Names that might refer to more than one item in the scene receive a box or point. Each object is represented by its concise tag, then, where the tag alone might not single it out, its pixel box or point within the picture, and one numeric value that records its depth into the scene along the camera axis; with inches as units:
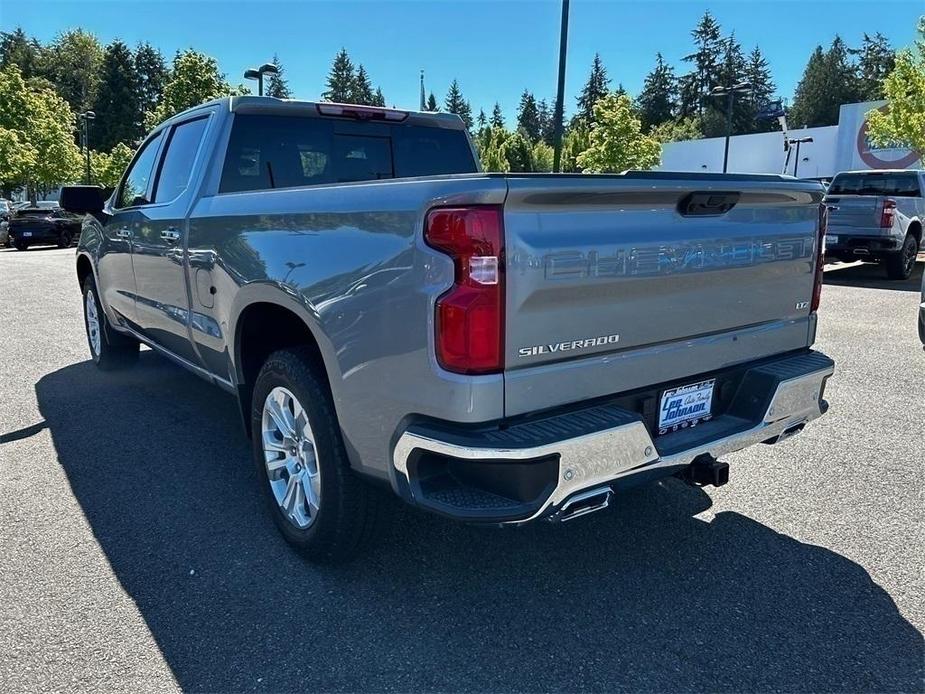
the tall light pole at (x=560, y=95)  552.5
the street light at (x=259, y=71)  751.7
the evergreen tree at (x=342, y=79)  4062.5
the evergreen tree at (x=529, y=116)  4407.0
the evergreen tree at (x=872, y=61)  3176.7
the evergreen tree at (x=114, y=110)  2834.6
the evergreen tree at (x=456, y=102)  4520.2
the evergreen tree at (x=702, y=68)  3531.0
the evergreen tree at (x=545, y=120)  4424.0
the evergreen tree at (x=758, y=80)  3449.8
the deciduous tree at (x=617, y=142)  1411.2
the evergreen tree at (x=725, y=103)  3230.8
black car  900.0
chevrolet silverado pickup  85.7
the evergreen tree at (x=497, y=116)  4494.6
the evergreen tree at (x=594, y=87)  3885.3
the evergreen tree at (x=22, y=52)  3184.1
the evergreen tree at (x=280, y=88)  3666.3
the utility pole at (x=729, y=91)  1101.0
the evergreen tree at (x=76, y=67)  3250.5
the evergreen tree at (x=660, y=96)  3576.0
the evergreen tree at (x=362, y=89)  4097.0
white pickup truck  472.1
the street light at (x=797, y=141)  1402.9
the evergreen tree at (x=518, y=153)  2151.8
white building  1286.9
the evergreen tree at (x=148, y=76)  3019.2
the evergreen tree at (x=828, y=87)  3112.7
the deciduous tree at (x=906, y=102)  756.0
